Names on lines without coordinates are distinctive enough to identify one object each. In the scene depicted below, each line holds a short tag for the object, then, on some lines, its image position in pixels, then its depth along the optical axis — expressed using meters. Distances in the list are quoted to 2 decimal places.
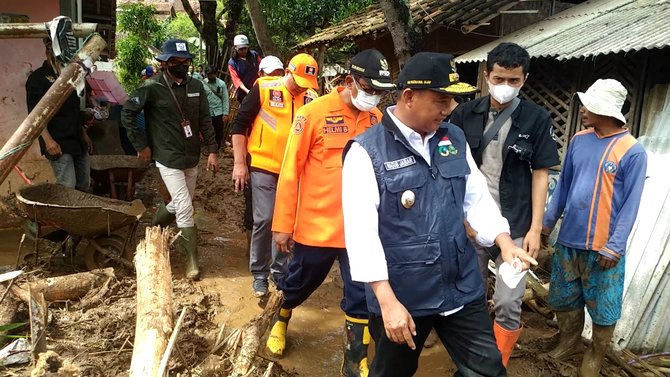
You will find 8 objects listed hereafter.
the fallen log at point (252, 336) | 3.01
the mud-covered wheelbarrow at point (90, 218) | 4.60
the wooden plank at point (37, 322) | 3.38
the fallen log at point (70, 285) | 4.25
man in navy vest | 2.32
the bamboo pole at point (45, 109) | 3.81
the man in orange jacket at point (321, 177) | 3.51
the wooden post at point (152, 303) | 2.70
